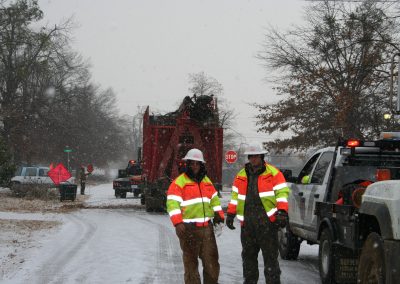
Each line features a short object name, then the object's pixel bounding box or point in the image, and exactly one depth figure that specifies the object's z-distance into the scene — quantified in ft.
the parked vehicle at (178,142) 72.69
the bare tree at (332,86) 81.97
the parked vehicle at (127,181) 118.52
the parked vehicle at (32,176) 112.47
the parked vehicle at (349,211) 19.76
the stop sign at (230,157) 121.80
